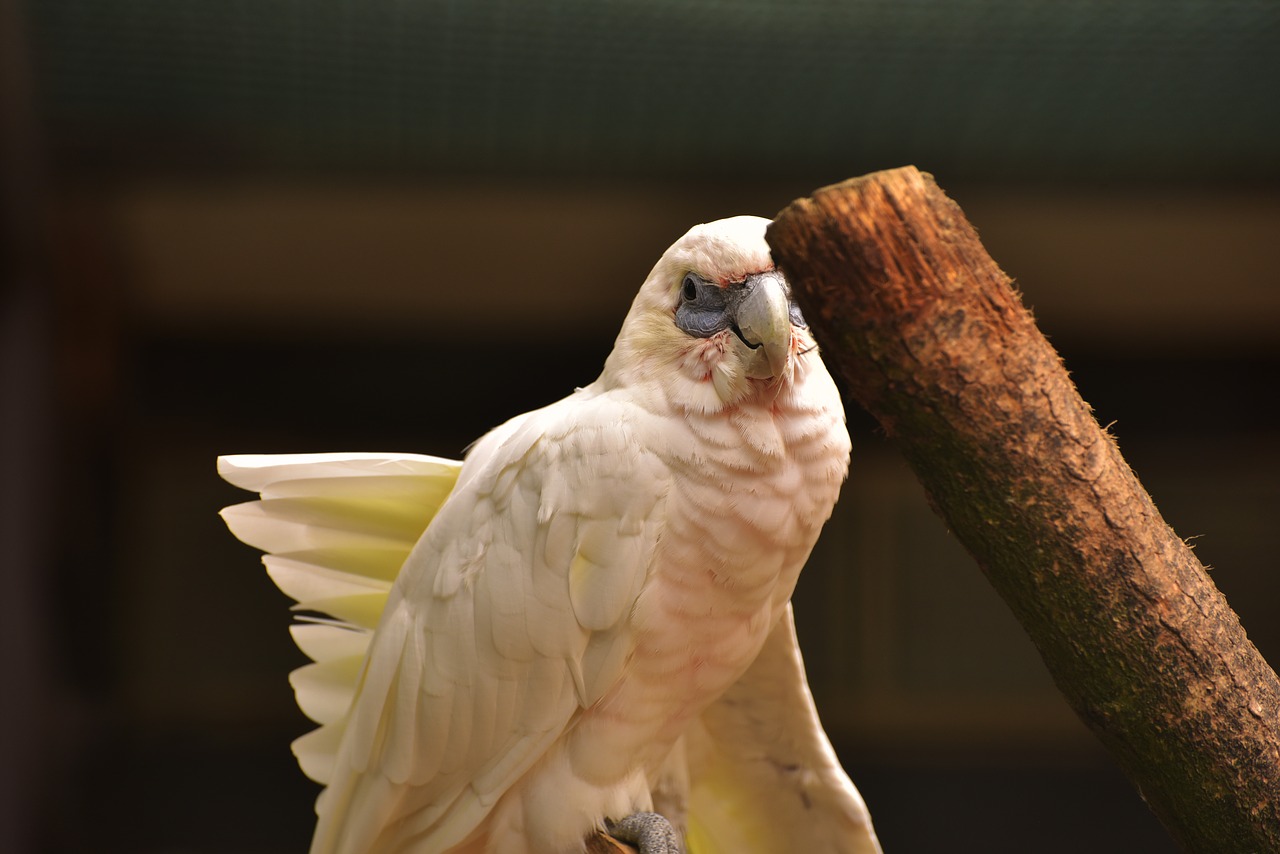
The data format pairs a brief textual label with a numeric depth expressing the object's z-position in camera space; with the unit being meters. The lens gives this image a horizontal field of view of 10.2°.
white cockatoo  2.54
